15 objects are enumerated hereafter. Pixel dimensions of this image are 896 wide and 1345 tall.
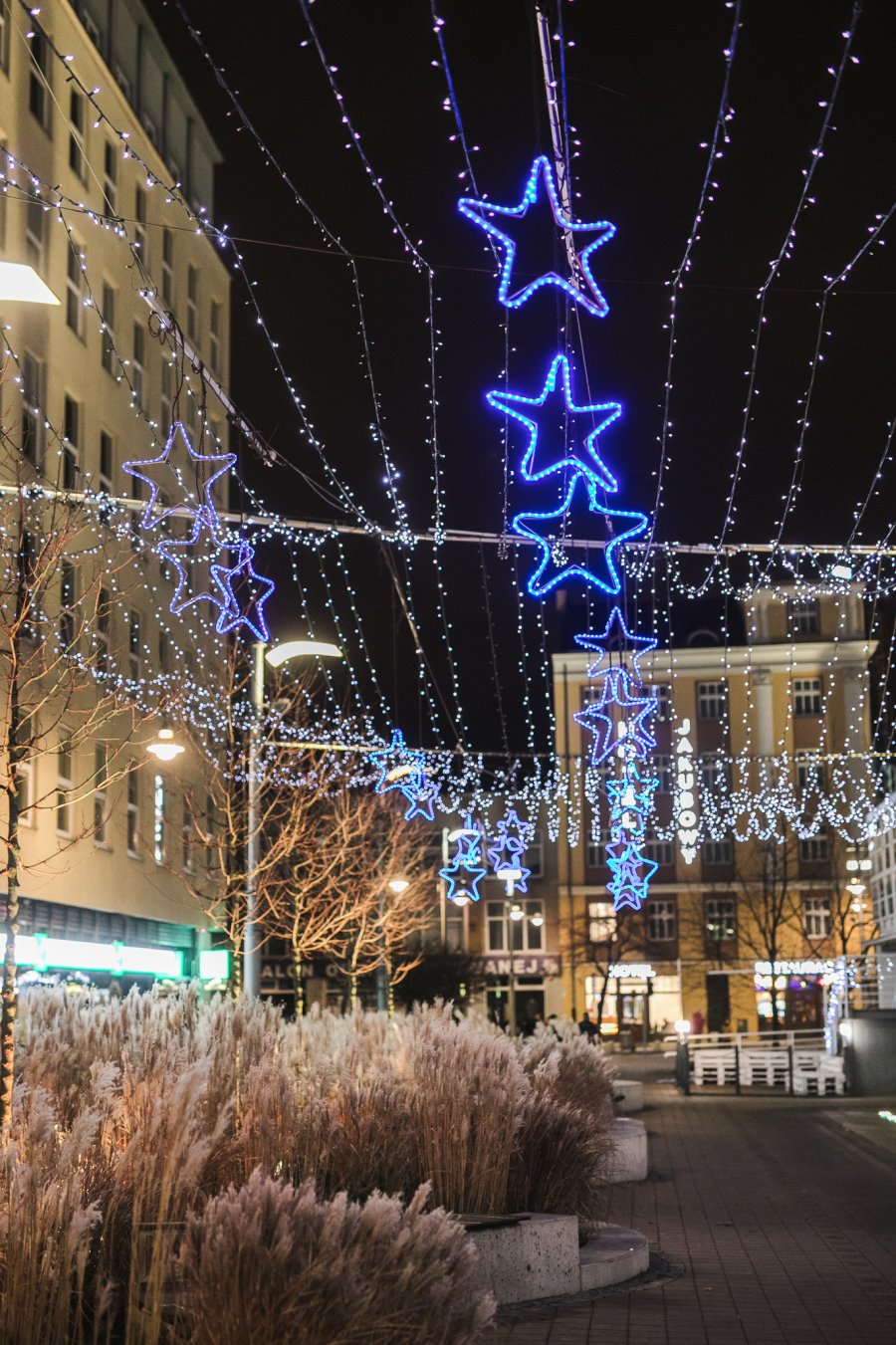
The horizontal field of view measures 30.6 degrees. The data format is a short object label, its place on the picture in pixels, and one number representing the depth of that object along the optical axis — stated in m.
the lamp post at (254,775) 21.75
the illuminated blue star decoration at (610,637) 17.64
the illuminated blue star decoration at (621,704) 20.11
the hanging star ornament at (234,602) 15.33
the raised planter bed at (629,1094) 24.86
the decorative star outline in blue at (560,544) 13.91
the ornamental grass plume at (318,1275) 5.37
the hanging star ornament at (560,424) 12.79
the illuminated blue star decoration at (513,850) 33.86
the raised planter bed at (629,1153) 15.73
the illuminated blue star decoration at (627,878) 26.22
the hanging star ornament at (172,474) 35.44
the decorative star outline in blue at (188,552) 37.65
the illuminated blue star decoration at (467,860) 33.16
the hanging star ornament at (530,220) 10.66
